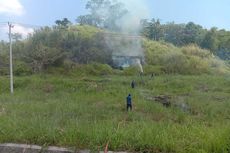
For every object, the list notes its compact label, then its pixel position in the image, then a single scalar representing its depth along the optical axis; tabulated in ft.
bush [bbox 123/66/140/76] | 94.63
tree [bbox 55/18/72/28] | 150.33
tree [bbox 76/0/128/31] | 148.36
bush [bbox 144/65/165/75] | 98.45
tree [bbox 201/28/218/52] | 156.04
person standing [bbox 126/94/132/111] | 39.10
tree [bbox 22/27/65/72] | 94.89
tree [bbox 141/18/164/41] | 157.60
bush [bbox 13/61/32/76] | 90.08
